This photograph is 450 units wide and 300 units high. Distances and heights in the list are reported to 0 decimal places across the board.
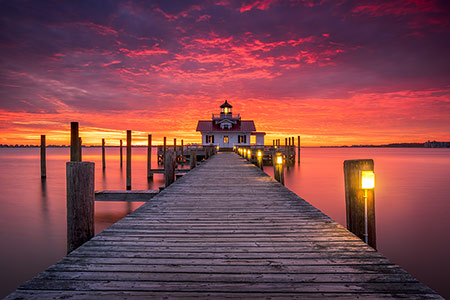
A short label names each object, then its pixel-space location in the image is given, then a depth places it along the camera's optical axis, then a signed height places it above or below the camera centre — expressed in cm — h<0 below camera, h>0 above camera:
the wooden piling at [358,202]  420 -78
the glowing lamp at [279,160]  1055 -22
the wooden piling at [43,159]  2288 -1
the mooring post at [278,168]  1040 -53
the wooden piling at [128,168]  1814 -73
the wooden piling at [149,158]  2359 -10
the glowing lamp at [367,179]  418 -41
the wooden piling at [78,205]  394 -70
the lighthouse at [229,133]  4511 +378
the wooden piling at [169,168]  984 -41
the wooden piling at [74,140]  1050 +72
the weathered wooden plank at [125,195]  860 -123
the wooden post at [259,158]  1530 -21
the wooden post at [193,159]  1590 -17
